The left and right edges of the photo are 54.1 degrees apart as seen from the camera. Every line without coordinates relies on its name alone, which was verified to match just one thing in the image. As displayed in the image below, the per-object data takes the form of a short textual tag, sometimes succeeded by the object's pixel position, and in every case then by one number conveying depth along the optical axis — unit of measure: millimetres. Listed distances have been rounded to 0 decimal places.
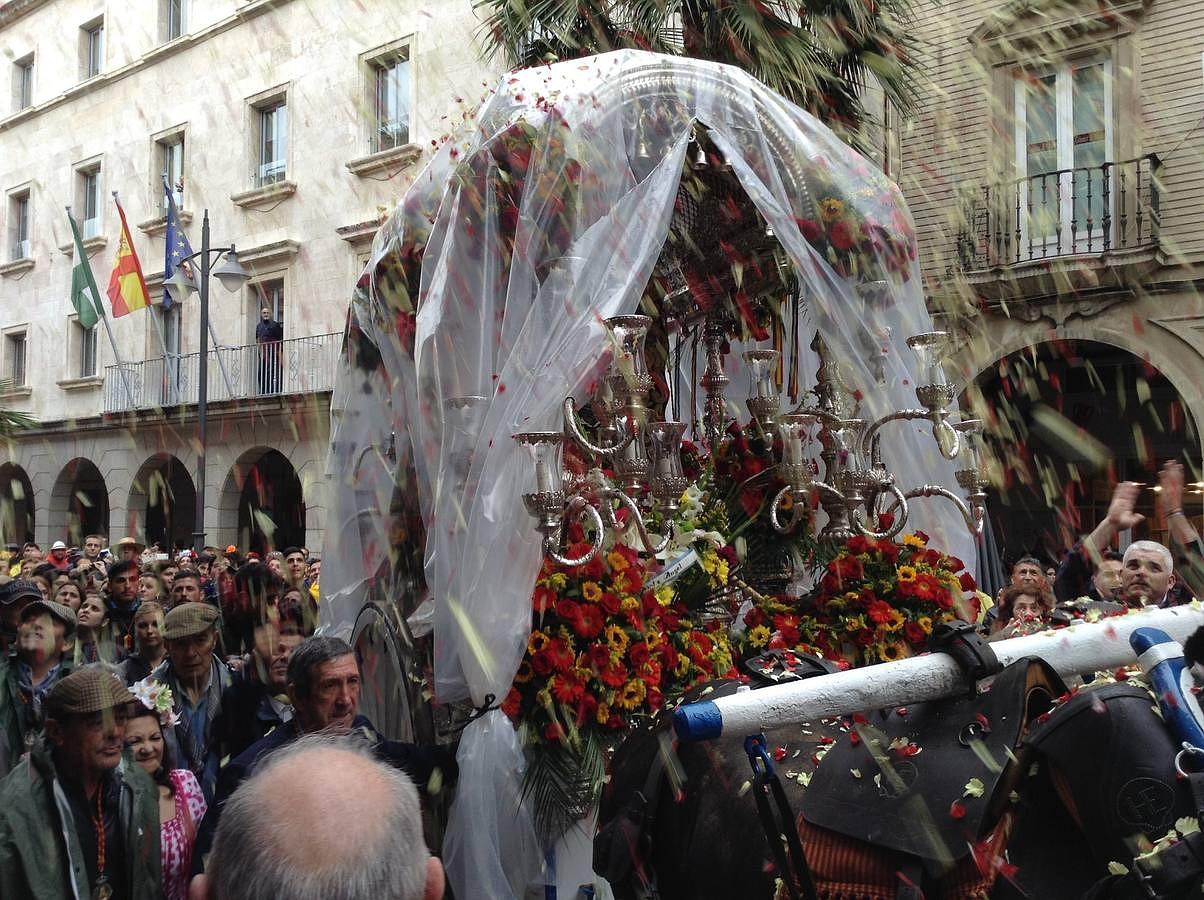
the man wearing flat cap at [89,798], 3180
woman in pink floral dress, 3445
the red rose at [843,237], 4926
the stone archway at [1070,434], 13273
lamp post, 14312
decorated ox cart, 4332
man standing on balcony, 19500
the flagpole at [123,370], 21031
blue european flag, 16953
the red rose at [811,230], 4965
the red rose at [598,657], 4348
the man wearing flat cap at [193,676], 4531
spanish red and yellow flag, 18469
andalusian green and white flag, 19766
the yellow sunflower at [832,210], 4949
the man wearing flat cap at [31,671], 4727
